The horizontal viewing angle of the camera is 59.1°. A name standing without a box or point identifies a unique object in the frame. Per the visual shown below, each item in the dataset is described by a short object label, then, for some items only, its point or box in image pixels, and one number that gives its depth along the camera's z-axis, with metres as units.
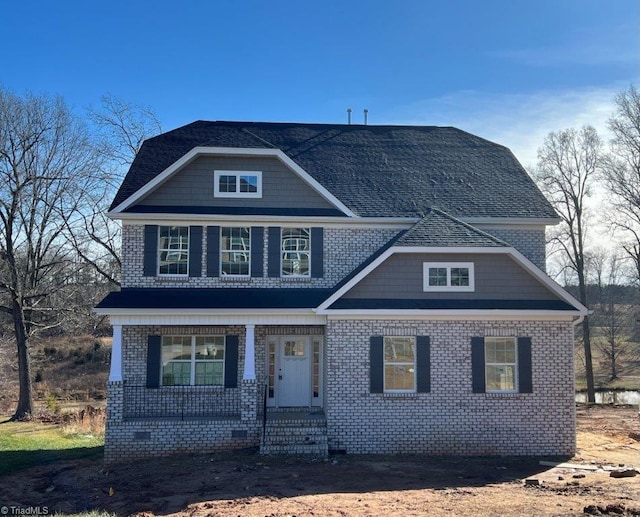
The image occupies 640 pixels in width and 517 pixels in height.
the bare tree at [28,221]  24.53
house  14.32
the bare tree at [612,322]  42.25
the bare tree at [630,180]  28.56
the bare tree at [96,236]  27.24
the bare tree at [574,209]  30.66
